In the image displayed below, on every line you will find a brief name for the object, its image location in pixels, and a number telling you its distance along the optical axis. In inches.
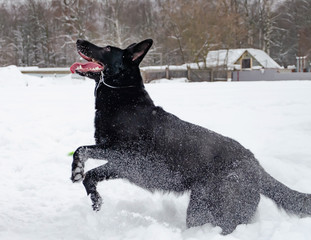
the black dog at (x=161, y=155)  105.8
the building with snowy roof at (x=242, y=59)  1467.8
